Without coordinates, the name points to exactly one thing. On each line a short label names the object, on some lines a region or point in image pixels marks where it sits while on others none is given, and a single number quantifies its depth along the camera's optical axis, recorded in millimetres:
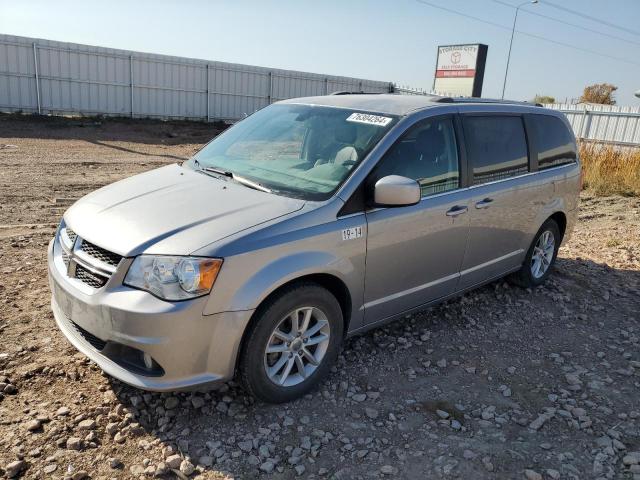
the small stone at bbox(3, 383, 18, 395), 3346
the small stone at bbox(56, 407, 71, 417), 3166
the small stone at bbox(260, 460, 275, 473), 2893
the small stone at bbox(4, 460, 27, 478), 2711
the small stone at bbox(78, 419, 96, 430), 3082
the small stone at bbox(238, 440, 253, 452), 3024
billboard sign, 26406
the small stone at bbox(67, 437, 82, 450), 2930
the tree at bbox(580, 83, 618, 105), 53500
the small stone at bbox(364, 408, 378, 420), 3405
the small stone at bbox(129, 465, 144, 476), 2801
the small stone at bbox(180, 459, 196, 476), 2822
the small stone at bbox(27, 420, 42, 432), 3031
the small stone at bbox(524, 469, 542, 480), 2955
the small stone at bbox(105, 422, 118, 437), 3066
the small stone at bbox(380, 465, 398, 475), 2930
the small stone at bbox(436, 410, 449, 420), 3451
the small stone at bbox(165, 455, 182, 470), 2852
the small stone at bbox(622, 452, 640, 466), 3117
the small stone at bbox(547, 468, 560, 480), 2979
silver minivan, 2898
